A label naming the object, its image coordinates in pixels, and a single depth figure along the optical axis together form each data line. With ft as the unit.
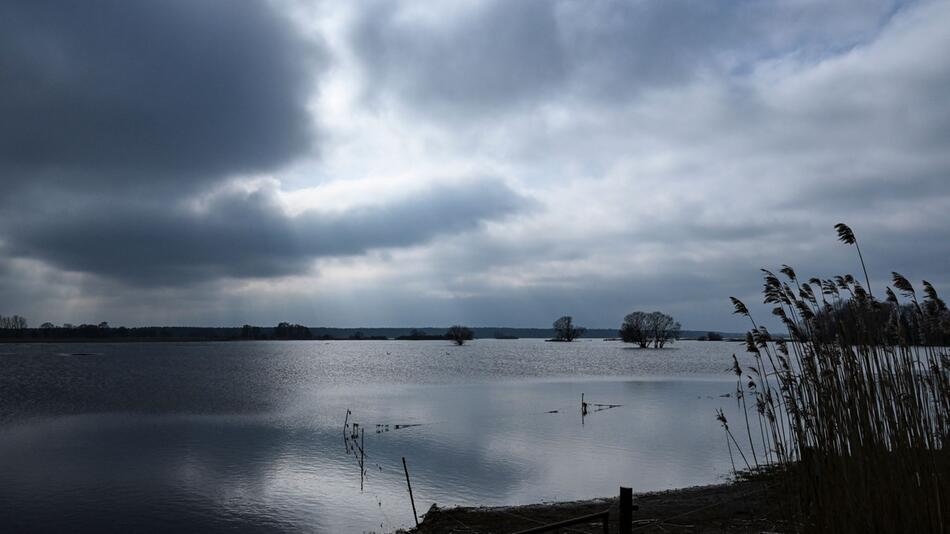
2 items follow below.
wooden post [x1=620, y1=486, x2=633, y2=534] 24.73
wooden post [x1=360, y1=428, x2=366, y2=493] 72.66
